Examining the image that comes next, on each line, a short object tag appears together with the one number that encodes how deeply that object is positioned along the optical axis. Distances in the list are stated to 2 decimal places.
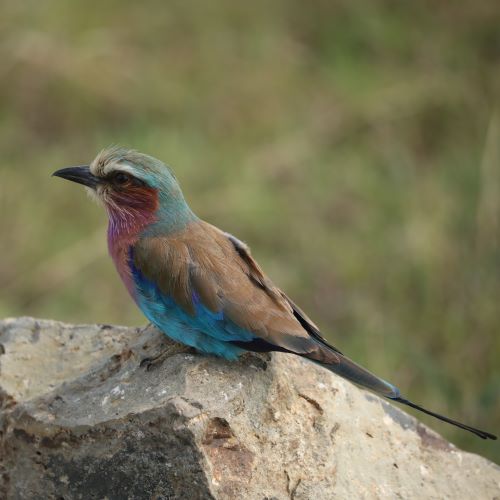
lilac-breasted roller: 6.63
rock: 6.19
